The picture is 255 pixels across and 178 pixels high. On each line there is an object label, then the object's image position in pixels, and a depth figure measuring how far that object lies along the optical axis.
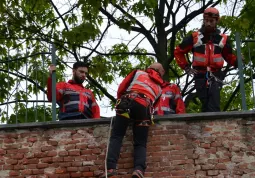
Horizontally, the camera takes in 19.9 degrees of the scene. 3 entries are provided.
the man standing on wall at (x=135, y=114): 9.23
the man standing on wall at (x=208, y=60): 9.99
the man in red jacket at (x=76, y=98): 10.08
